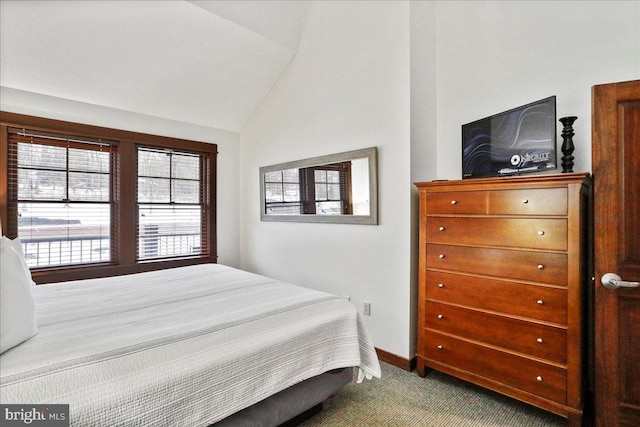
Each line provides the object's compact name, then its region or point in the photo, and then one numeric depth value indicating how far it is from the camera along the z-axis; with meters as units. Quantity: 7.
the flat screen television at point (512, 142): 1.99
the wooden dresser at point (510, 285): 1.79
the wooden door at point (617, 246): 1.63
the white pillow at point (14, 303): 1.24
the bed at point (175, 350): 1.11
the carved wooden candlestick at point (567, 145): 1.95
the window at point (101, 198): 3.11
